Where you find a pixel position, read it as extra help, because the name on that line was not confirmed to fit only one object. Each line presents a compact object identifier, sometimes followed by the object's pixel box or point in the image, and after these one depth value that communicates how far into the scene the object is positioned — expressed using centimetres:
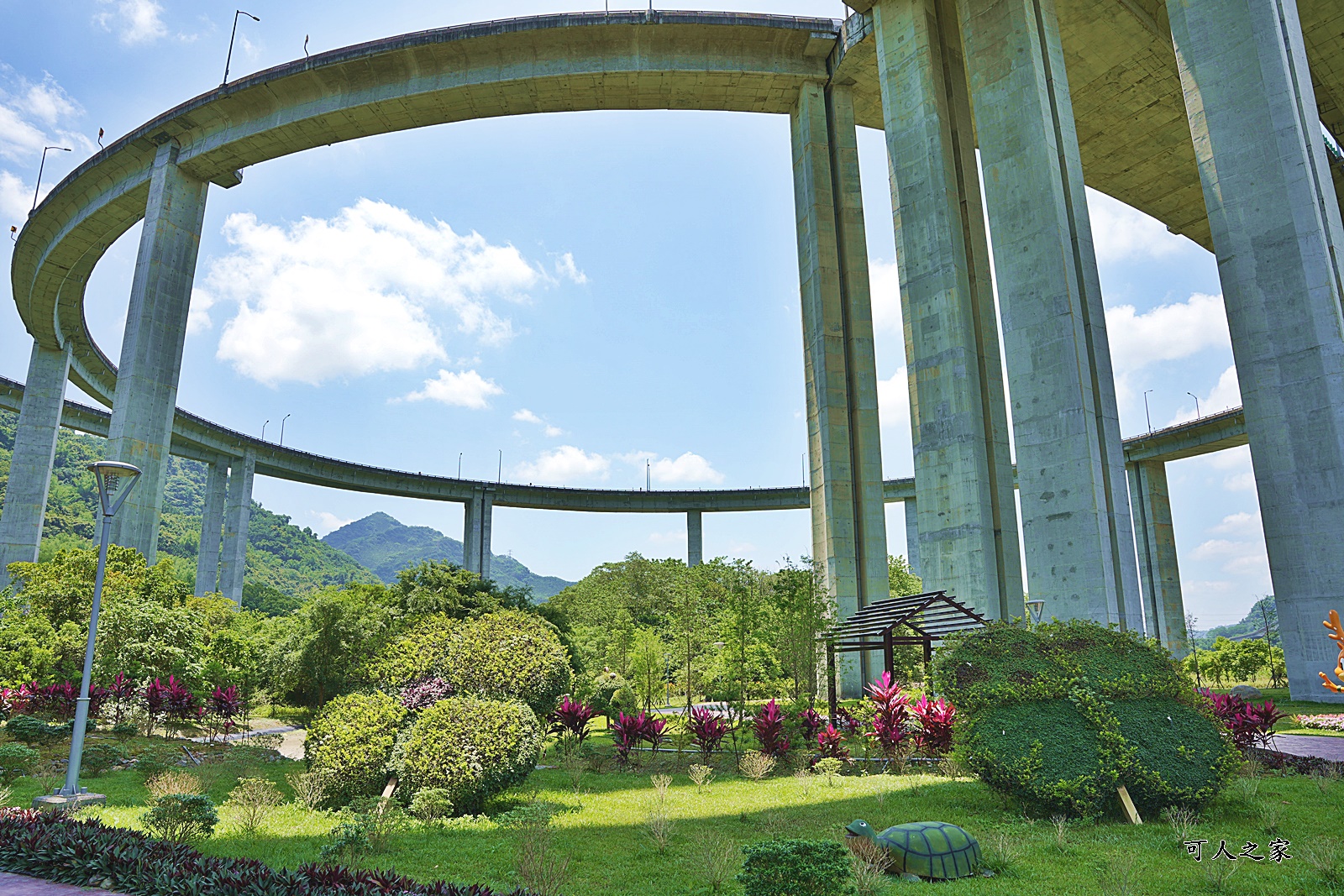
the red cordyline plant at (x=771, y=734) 1509
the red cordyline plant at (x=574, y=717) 1650
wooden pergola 1631
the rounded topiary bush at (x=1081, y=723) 950
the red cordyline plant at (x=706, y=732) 1608
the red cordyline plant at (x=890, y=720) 1450
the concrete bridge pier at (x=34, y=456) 3672
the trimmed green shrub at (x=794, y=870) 646
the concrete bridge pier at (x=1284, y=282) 1653
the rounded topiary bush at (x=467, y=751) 1139
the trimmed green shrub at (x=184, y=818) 926
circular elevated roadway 2662
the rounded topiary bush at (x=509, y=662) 1371
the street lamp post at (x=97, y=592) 1056
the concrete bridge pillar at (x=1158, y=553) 4847
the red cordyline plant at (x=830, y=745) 1486
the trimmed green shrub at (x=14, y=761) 1255
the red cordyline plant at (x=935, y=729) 1454
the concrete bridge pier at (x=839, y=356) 2486
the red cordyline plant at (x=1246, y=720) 1259
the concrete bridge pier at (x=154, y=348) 2728
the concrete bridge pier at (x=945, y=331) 1948
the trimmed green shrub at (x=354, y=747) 1180
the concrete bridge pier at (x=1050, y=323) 1681
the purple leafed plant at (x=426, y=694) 1321
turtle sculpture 772
